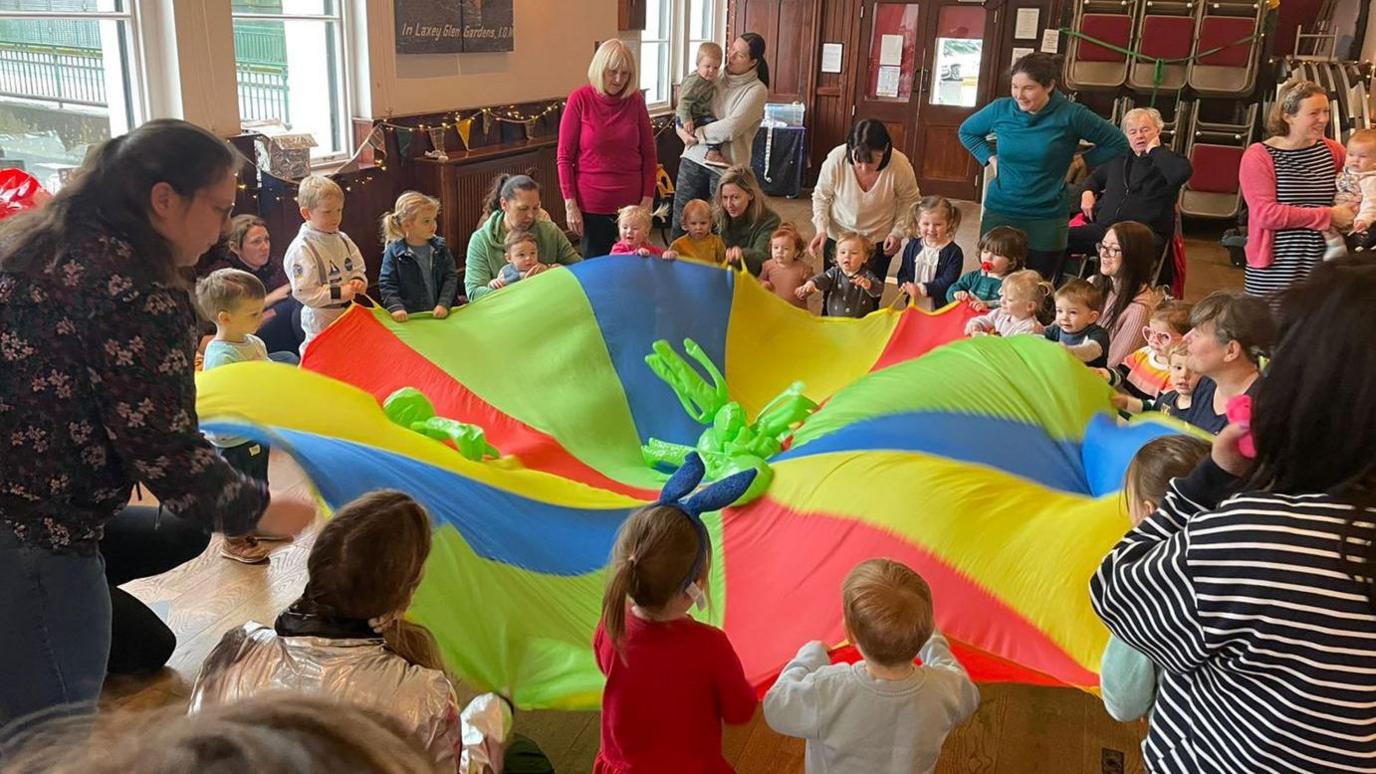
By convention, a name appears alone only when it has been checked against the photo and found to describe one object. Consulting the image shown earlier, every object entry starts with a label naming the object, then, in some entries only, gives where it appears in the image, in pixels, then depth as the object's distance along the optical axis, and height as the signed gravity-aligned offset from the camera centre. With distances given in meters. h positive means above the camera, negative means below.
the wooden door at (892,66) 9.38 -0.03
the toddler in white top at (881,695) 1.61 -0.93
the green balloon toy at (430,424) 2.74 -0.96
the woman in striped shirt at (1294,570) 1.06 -0.48
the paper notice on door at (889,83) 9.56 -0.17
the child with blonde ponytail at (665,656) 1.64 -0.90
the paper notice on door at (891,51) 9.46 +0.10
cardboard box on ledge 4.58 -0.46
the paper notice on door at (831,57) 9.66 +0.03
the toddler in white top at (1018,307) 3.49 -0.75
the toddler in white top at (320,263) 3.69 -0.74
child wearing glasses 3.02 -0.79
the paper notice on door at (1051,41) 8.89 +0.23
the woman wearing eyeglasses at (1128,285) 3.50 -0.68
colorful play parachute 2.12 -0.94
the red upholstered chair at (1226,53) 8.04 +0.17
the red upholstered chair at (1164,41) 8.15 +0.24
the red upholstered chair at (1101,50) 8.33 +0.16
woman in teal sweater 4.15 -0.30
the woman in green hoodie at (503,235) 3.99 -0.69
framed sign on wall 5.42 +0.10
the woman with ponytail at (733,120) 5.50 -0.32
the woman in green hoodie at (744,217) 4.31 -0.63
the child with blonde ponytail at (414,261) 3.85 -0.75
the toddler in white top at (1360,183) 3.93 -0.36
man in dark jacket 4.21 -0.40
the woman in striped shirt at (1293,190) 3.79 -0.38
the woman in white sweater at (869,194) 4.39 -0.53
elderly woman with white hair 4.51 -0.41
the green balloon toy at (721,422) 2.77 -0.98
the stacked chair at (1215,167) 8.10 -0.66
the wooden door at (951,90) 9.18 -0.20
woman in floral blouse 1.48 -0.47
